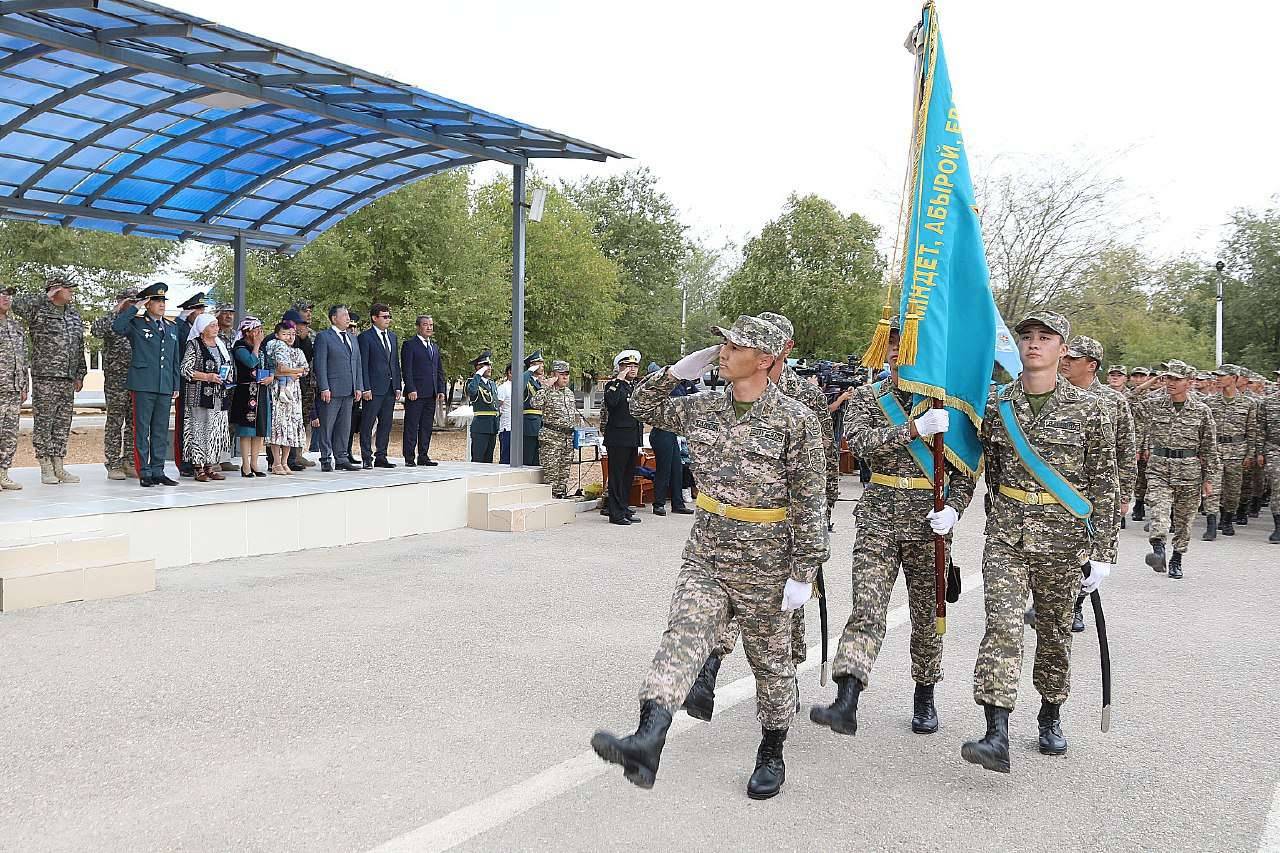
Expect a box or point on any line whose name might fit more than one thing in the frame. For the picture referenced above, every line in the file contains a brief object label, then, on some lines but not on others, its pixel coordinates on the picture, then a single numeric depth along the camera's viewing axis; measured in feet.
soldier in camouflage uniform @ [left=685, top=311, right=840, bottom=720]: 16.49
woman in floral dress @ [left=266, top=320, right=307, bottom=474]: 38.29
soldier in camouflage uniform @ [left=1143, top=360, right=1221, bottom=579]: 34.37
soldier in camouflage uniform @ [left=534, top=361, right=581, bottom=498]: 45.75
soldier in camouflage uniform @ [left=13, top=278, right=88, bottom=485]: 34.04
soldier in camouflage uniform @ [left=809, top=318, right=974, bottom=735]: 16.46
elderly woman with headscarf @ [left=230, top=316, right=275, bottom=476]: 37.19
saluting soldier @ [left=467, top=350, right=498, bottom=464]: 51.88
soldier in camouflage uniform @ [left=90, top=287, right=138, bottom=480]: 36.04
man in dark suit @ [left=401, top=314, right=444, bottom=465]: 43.73
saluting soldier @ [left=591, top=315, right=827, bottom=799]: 13.92
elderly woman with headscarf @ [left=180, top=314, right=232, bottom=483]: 35.63
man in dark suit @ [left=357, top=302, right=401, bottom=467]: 41.78
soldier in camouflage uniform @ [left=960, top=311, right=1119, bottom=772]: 15.87
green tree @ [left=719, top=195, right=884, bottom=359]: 111.65
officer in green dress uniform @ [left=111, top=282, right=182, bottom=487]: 33.35
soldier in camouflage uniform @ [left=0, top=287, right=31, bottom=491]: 32.04
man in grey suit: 39.47
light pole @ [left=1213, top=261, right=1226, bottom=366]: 89.15
